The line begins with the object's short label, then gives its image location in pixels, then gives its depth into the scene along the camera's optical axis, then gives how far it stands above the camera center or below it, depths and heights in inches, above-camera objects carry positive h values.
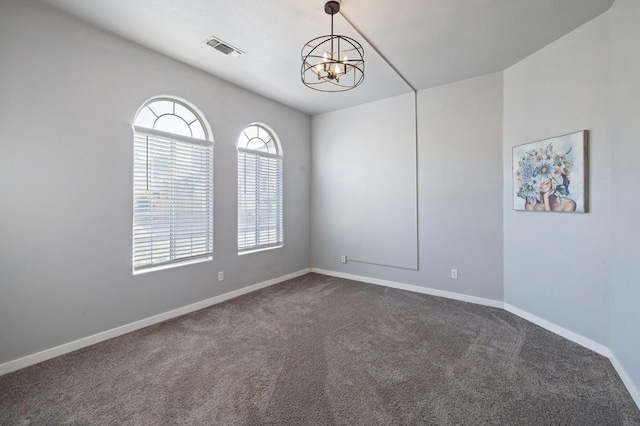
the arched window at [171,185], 116.1 +12.8
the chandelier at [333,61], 86.6 +69.8
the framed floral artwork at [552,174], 101.7 +16.5
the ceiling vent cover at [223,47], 108.8 +69.3
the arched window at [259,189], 159.9 +15.0
